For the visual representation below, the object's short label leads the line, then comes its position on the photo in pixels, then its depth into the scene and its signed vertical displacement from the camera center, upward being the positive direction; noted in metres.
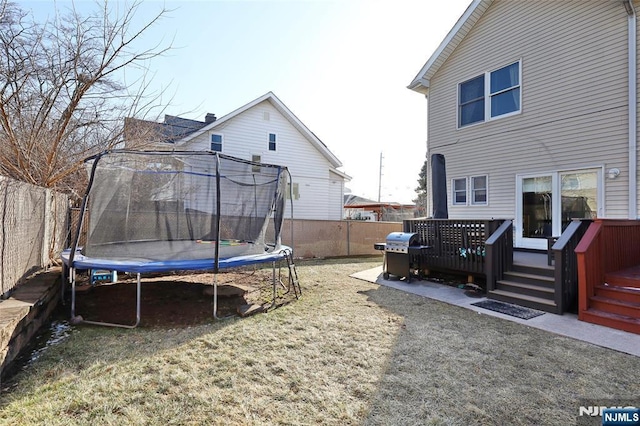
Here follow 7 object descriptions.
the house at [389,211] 24.16 +0.68
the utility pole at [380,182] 42.47 +5.04
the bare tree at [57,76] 4.76 +2.34
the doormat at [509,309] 4.21 -1.28
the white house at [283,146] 13.82 +3.40
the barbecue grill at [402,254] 6.27 -0.72
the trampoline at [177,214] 4.22 +0.05
